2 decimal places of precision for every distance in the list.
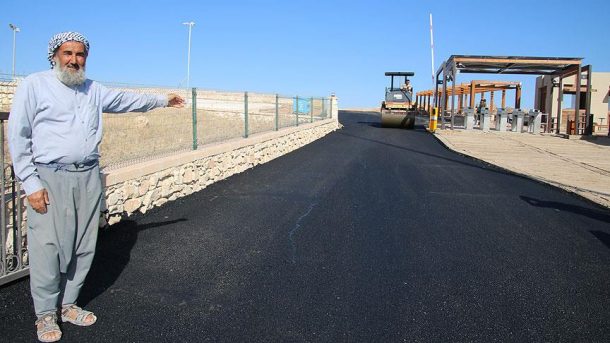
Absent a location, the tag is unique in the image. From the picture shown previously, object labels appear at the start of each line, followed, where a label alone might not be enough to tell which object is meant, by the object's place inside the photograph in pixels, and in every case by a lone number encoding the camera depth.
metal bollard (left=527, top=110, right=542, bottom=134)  26.70
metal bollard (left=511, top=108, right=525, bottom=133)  27.39
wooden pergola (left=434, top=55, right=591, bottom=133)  25.75
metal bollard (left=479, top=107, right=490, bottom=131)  27.58
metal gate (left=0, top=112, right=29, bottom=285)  4.29
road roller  29.14
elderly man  3.43
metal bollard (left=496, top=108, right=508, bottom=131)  27.84
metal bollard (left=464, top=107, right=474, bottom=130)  27.39
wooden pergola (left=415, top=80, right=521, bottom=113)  35.09
